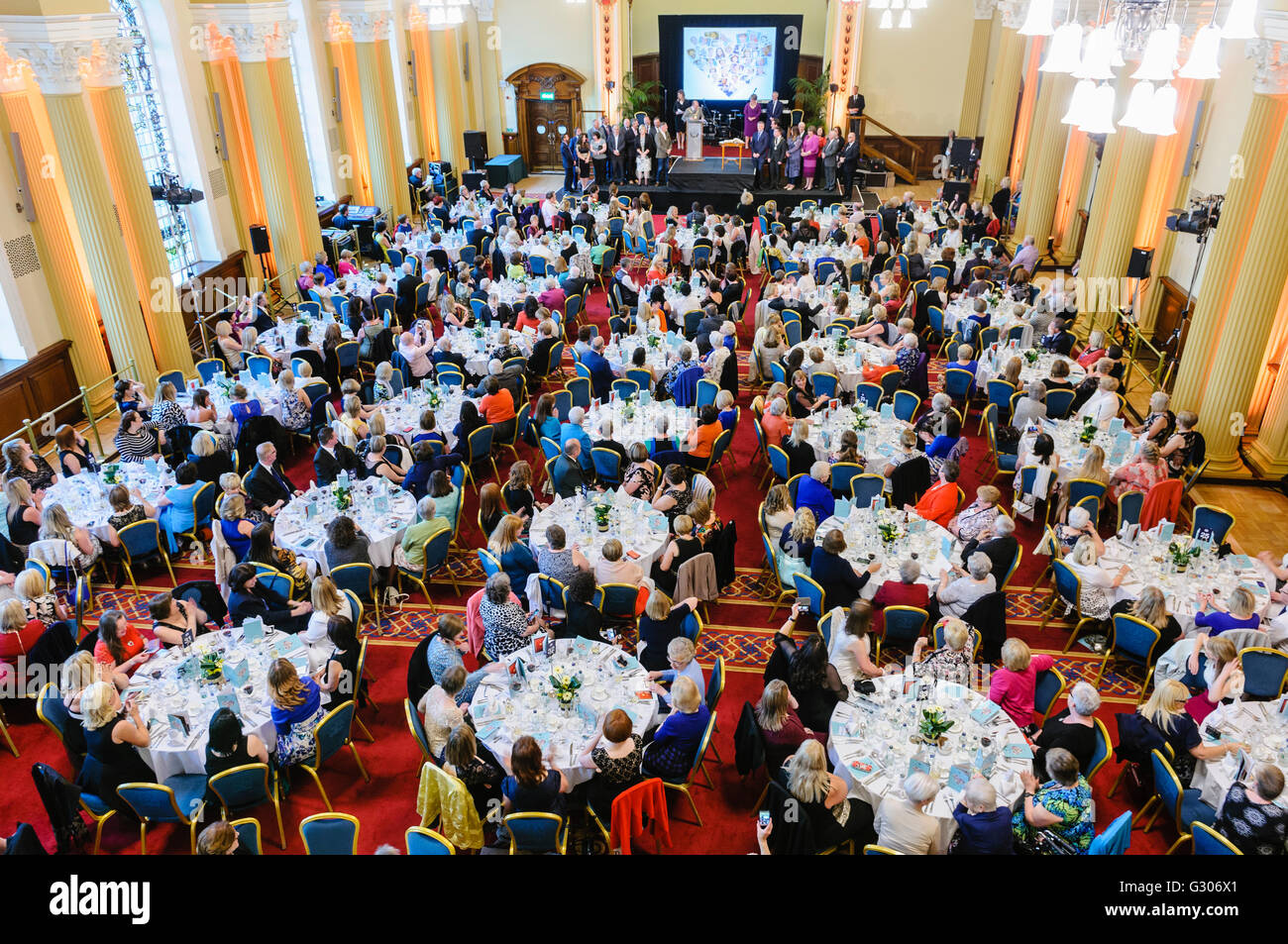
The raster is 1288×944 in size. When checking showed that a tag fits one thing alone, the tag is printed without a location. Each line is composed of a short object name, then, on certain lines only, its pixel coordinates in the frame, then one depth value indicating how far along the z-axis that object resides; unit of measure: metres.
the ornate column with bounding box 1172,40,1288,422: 9.77
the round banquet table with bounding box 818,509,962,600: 8.15
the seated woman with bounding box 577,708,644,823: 5.90
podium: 25.70
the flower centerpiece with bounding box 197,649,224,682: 6.71
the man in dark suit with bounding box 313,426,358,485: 9.56
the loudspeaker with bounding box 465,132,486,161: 26.48
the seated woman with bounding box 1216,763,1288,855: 5.28
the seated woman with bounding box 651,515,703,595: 8.20
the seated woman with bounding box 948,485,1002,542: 8.45
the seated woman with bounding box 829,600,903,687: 6.79
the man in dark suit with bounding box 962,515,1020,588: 7.97
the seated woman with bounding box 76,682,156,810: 5.95
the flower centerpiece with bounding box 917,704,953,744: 6.04
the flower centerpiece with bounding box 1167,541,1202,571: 7.99
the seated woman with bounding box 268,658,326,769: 6.38
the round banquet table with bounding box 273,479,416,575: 8.70
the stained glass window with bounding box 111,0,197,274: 15.16
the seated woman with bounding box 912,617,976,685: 6.63
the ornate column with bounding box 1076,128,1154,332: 14.32
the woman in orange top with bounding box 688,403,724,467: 10.39
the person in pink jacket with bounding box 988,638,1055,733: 6.45
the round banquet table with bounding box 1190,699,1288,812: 6.03
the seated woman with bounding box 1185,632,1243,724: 6.46
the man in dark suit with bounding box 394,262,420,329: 15.51
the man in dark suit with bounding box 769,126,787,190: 23.50
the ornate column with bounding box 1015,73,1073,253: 19.41
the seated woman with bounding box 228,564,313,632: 7.45
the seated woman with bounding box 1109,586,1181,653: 7.28
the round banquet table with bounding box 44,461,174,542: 9.11
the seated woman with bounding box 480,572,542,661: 7.20
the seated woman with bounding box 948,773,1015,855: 5.32
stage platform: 23.73
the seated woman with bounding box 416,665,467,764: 6.14
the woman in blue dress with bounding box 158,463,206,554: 9.27
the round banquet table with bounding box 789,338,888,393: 12.34
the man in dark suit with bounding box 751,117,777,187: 23.36
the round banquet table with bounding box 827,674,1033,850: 5.86
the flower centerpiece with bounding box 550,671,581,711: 6.45
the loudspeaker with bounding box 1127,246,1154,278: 14.29
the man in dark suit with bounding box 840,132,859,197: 23.12
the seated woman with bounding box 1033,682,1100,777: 5.96
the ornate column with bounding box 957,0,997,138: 25.67
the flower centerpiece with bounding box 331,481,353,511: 9.05
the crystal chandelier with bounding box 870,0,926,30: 23.83
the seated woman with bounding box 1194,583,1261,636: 7.11
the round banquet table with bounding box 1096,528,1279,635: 7.71
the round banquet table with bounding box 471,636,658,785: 6.26
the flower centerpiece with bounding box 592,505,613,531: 8.69
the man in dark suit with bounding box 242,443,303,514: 9.23
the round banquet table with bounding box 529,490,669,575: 8.51
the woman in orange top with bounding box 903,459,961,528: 8.98
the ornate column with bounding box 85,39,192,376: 12.34
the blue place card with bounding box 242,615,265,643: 7.10
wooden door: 28.52
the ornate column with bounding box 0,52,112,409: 11.74
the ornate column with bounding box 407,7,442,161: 24.25
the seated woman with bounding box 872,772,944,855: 5.38
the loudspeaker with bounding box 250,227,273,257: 16.92
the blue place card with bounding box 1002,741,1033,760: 6.07
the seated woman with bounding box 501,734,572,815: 5.56
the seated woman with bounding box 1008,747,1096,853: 5.49
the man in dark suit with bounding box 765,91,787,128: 25.43
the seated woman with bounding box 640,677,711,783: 6.05
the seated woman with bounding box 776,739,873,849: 5.45
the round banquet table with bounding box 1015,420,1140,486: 9.90
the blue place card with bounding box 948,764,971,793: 5.83
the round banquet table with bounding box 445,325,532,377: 12.95
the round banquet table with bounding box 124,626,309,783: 6.31
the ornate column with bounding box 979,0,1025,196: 21.38
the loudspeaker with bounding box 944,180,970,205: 22.72
